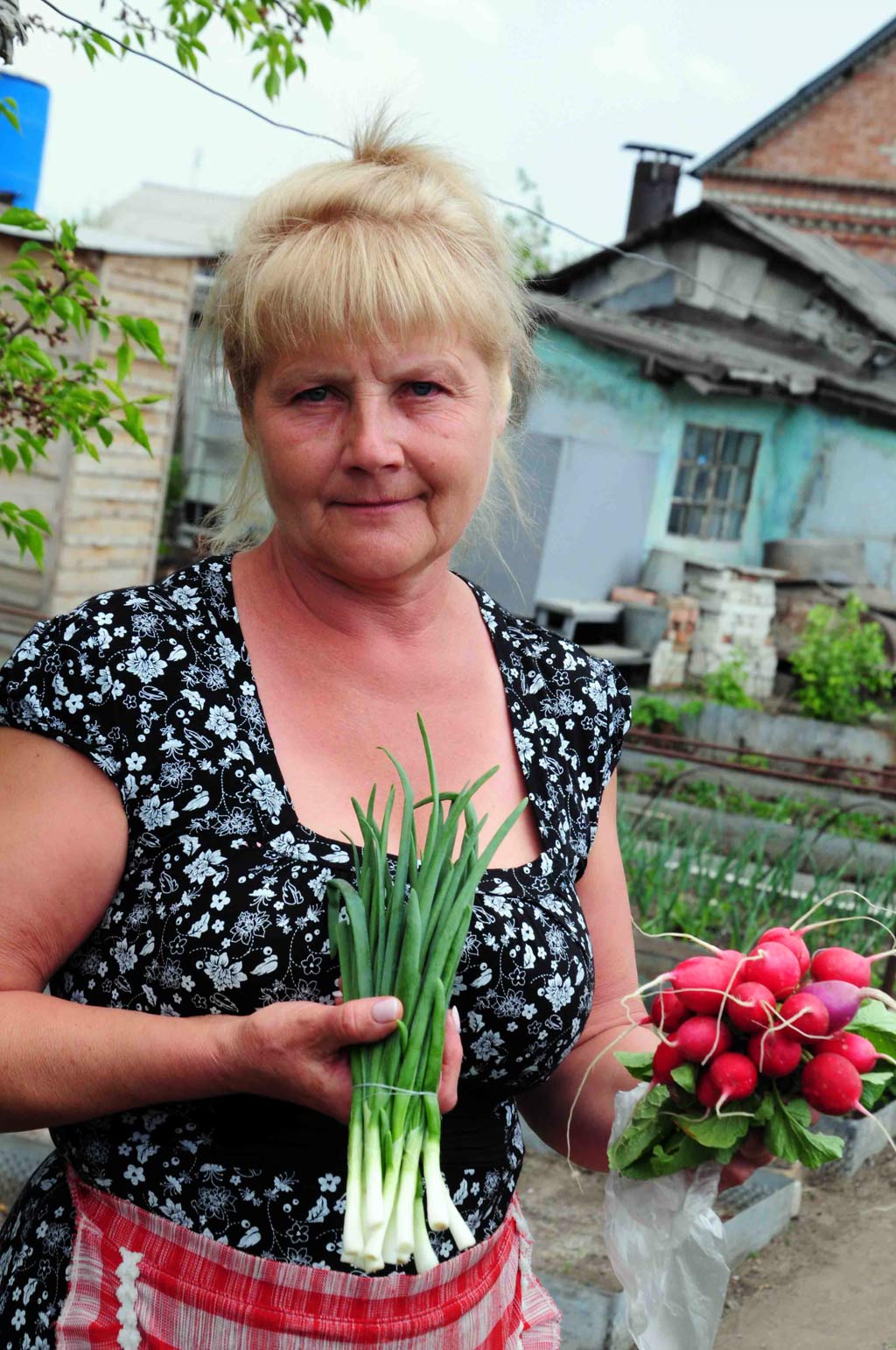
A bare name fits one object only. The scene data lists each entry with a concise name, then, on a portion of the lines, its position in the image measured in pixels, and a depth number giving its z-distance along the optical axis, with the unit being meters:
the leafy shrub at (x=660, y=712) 11.34
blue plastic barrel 6.85
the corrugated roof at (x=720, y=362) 13.06
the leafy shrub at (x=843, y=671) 12.18
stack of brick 13.13
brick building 21.53
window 14.46
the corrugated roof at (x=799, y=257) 15.03
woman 1.42
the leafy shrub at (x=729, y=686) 12.28
